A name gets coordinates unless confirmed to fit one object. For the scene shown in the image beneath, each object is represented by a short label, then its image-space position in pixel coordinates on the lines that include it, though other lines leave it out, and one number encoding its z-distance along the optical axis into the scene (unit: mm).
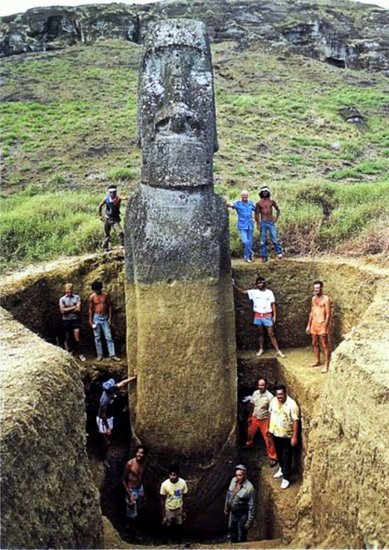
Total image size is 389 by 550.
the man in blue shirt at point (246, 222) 10820
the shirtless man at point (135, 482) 8914
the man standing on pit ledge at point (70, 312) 10367
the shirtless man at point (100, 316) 10196
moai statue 8742
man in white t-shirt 10312
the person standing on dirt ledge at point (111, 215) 11120
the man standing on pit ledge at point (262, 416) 9398
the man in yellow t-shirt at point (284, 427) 8797
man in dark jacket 8422
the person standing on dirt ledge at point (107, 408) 9086
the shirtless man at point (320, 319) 9742
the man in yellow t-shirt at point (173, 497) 8672
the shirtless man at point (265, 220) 10953
